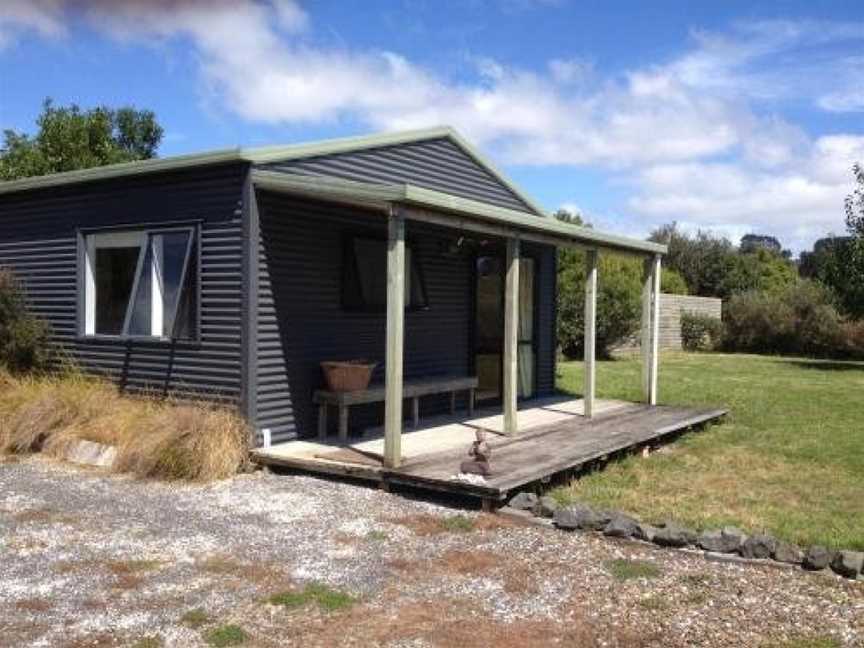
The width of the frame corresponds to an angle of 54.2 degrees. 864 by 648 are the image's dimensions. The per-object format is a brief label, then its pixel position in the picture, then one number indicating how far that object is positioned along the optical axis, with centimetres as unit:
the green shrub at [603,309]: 2208
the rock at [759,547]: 508
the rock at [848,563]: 479
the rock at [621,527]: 552
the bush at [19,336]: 937
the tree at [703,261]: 3844
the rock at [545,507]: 604
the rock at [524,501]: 622
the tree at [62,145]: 2170
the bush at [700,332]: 2709
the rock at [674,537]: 532
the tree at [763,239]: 7880
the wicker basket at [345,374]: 835
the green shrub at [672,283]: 3130
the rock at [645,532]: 545
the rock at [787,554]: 500
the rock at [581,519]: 567
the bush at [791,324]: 2584
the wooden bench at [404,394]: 830
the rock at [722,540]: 519
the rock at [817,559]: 490
